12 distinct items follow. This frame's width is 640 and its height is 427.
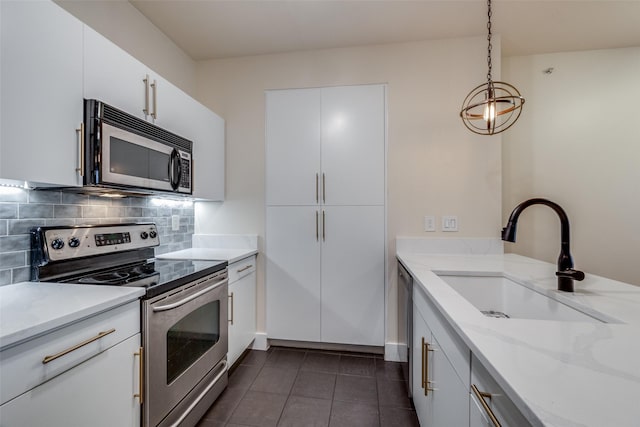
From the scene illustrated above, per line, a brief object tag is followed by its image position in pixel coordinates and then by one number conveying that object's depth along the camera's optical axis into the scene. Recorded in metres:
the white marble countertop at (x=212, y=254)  2.03
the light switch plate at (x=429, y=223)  2.31
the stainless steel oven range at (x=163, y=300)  1.27
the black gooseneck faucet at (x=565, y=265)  1.16
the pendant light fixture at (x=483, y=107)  2.29
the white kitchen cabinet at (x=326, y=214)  2.37
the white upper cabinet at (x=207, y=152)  2.10
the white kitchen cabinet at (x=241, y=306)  2.06
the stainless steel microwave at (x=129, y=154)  1.26
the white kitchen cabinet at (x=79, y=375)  0.79
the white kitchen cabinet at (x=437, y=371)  0.92
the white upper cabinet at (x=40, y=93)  0.99
